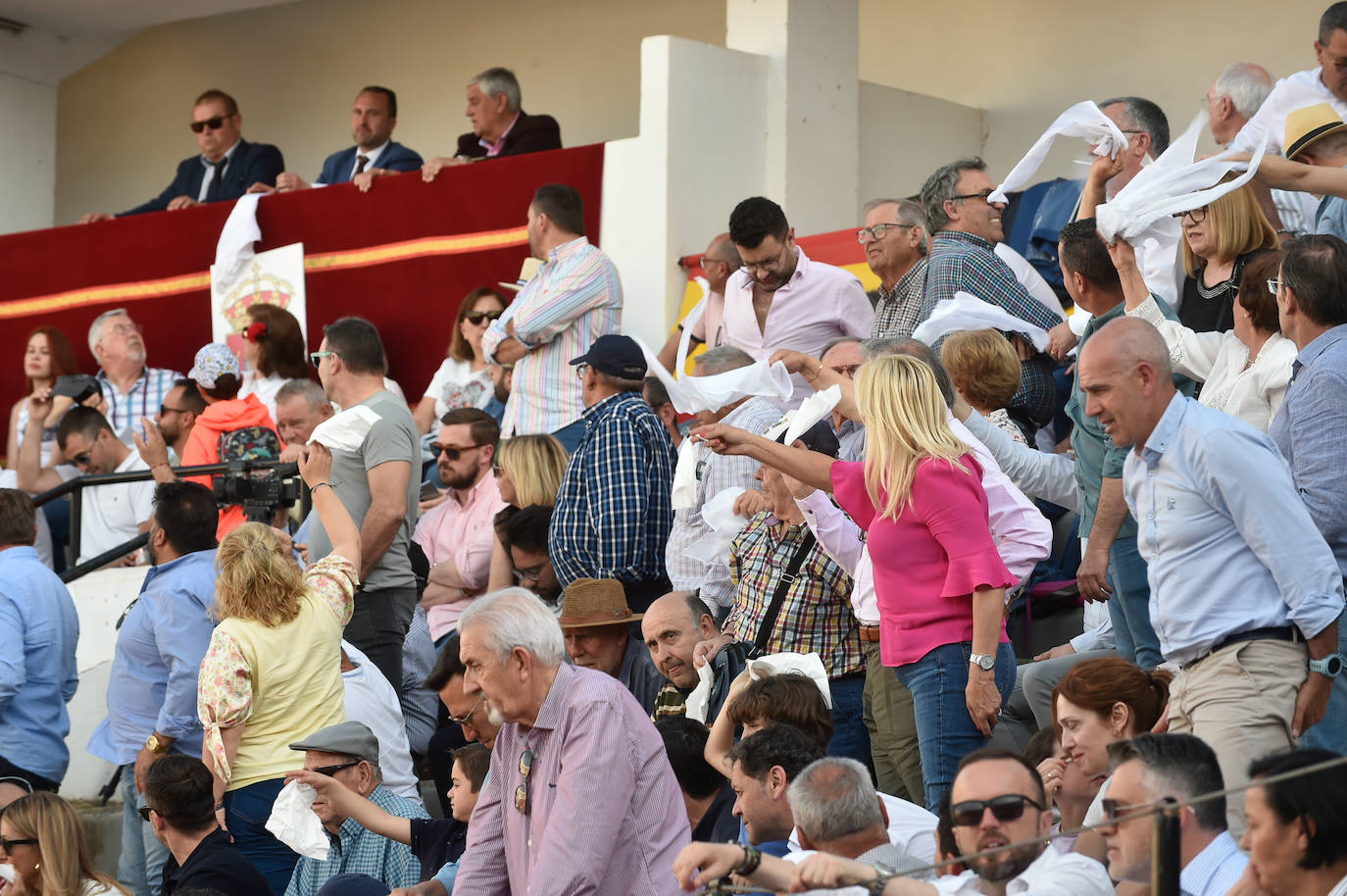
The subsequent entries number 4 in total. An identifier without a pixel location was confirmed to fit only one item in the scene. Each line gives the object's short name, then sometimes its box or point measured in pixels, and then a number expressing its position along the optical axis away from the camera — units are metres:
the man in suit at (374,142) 20.30
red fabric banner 18.69
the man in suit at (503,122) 18.87
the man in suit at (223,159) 21.64
